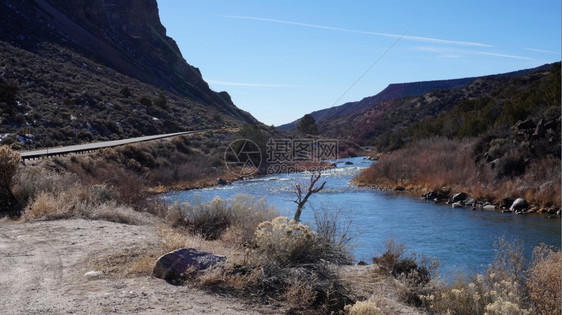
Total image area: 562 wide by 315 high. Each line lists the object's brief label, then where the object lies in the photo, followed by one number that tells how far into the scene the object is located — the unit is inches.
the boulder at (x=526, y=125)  1086.7
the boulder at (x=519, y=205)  851.4
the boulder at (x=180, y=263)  266.8
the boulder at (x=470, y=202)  938.3
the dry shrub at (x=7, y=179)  501.0
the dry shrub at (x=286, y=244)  296.2
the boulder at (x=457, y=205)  936.9
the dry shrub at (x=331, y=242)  339.9
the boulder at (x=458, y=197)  975.6
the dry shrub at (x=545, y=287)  269.4
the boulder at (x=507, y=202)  884.5
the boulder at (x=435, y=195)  1040.8
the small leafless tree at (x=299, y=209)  409.1
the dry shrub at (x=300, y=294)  252.7
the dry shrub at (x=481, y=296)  242.7
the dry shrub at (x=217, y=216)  429.7
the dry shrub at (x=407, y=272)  294.2
